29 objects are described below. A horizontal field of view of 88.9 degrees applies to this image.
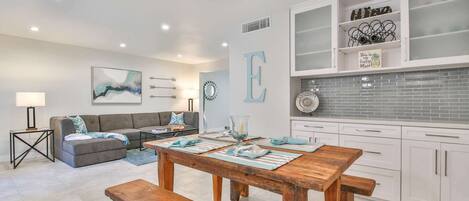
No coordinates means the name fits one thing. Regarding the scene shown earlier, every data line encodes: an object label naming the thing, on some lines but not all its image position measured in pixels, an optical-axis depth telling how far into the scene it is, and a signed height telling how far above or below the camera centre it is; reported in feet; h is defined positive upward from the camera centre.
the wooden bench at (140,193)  5.44 -2.25
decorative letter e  11.37 +1.02
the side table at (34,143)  13.01 -2.65
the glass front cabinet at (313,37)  9.67 +2.60
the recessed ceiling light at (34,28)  12.81 +3.87
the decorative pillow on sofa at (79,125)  14.86 -1.60
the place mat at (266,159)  4.16 -1.16
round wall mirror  27.83 +0.88
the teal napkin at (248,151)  4.67 -1.08
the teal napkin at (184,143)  5.89 -1.12
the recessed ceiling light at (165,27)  12.66 +3.89
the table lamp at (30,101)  12.96 -0.08
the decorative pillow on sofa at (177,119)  20.89 -1.80
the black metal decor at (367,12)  8.84 +3.26
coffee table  16.17 -2.48
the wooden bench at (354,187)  5.75 -2.18
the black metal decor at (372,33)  9.06 +2.55
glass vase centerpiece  5.46 -0.66
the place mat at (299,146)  5.36 -1.15
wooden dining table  3.64 -1.26
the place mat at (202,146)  5.41 -1.16
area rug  13.91 -3.62
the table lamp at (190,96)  24.98 +0.26
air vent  11.31 +3.59
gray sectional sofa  12.92 -2.41
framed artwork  18.11 +1.08
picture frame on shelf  8.79 +1.46
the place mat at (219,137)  6.54 -1.11
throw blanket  13.91 -2.22
